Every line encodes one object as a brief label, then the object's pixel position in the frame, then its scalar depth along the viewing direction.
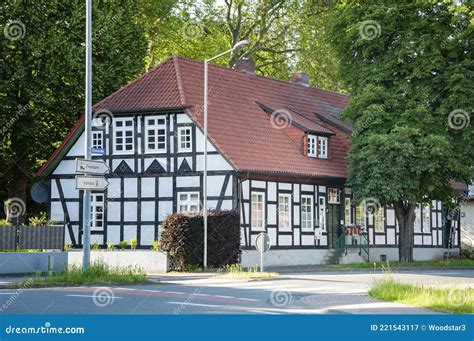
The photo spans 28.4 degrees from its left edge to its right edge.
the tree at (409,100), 37.00
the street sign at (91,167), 23.12
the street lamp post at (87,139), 23.28
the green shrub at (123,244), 35.86
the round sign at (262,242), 28.84
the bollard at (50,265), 26.33
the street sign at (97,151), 24.83
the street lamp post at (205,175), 32.28
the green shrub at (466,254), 49.84
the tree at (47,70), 39.87
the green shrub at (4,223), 32.21
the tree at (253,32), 57.69
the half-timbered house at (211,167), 37.16
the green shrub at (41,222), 34.37
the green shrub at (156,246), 32.62
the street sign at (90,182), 23.30
